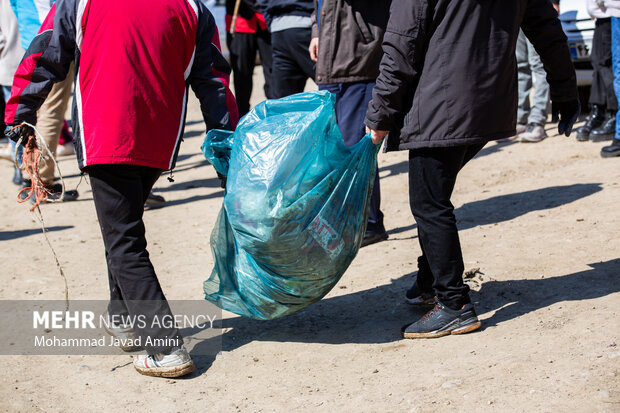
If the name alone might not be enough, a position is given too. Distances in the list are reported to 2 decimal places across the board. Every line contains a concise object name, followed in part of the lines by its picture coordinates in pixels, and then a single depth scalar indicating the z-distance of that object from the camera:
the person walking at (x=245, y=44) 6.93
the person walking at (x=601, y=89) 6.58
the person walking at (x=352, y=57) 4.42
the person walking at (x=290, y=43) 5.54
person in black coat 3.02
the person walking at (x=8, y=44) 6.36
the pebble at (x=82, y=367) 3.44
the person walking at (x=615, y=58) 6.01
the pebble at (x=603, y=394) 2.60
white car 7.42
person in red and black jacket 3.03
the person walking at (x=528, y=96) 7.00
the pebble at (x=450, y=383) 2.87
